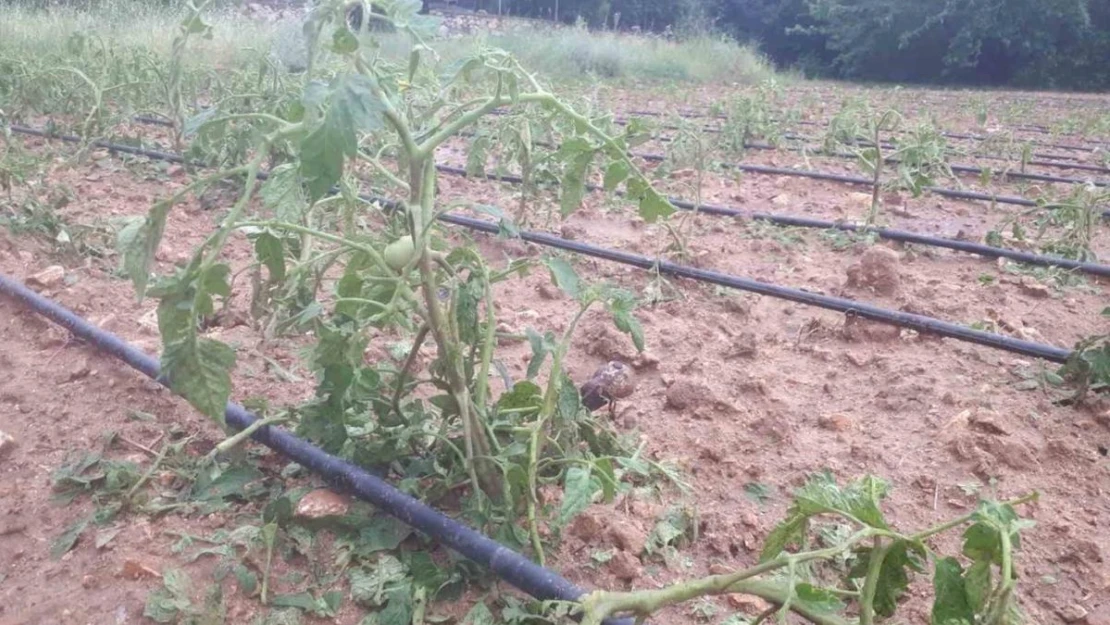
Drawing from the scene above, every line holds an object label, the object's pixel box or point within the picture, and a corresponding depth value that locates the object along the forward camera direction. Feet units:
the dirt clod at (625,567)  5.21
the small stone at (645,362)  8.00
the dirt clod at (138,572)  5.08
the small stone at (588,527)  5.48
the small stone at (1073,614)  5.08
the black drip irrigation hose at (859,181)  15.70
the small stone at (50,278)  8.87
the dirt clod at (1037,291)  10.39
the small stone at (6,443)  6.17
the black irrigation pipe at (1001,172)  17.83
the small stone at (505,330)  8.10
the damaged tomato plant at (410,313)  4.15
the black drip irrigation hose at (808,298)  8.26
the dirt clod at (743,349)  8.37
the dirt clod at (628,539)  5.41
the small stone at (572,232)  11.91
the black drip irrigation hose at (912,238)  11.25
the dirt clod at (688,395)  7.08
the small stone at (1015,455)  6.50
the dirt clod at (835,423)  7.02
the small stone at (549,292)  9.62
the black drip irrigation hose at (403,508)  4.64
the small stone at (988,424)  6.81
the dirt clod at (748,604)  5.03
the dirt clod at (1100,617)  5.07
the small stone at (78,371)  7.25
